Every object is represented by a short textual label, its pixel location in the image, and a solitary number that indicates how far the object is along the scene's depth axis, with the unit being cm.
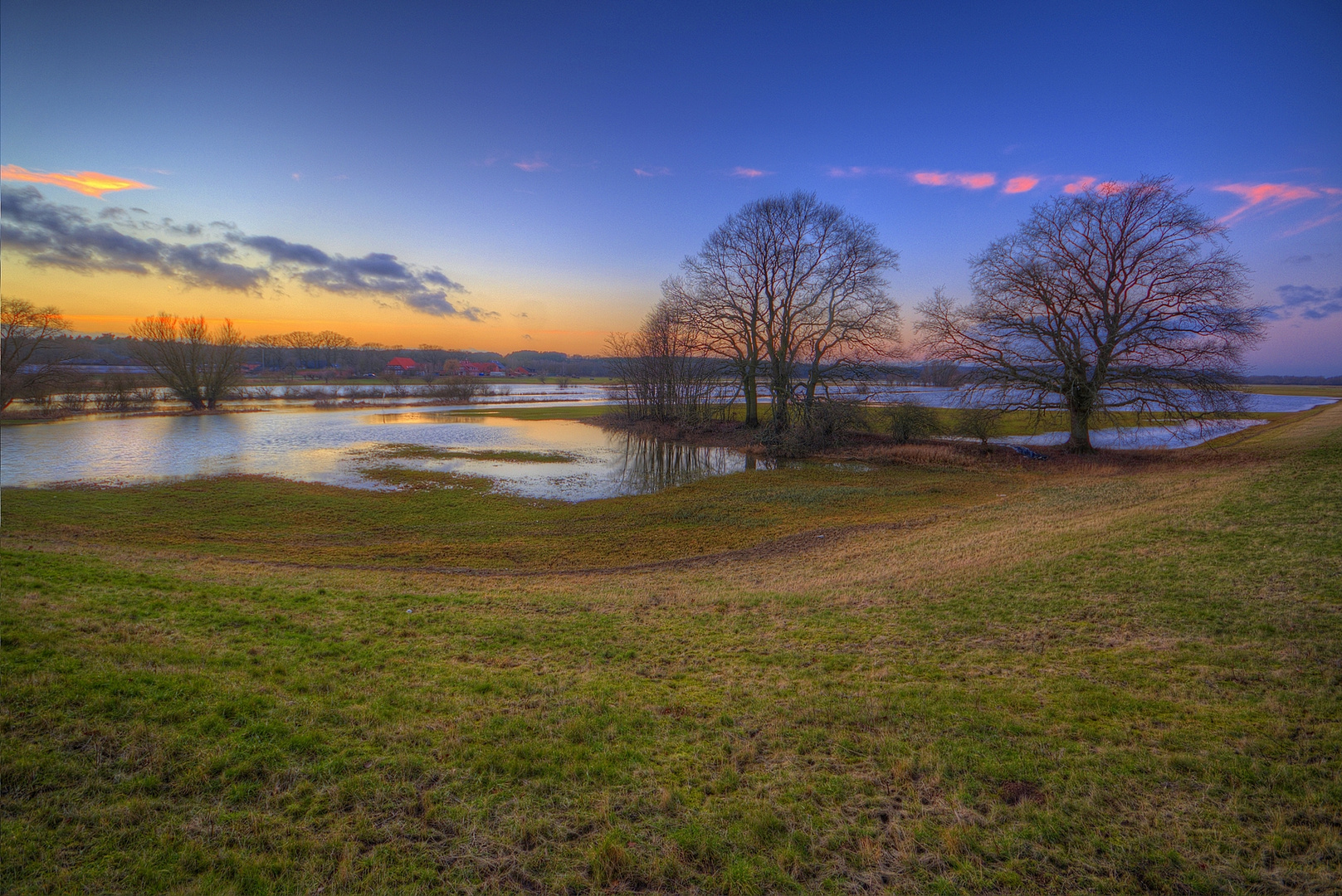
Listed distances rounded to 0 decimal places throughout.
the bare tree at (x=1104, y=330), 2367
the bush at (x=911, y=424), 3394
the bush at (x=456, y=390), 7769
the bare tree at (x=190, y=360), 5616
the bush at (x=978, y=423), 2956
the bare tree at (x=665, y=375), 4484
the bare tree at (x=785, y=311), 3556
